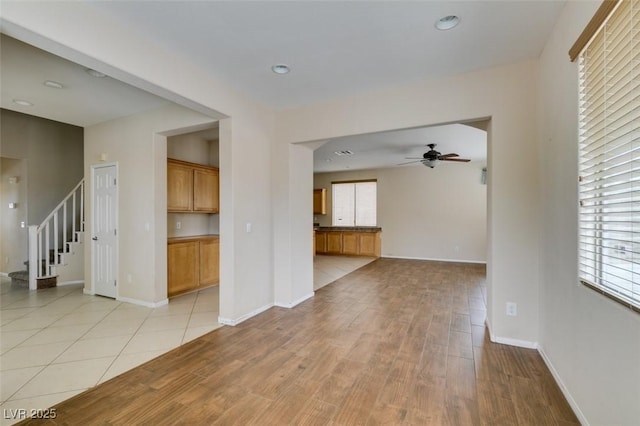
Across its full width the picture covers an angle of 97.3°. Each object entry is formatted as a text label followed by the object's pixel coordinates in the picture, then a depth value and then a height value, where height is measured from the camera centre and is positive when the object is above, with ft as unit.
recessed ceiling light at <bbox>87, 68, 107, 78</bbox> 9.36 +4.62
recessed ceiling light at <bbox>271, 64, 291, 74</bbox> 9.39 +4.82
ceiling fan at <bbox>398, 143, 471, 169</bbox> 18.63 +3.63
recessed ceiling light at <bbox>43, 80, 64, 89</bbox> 10.22 +4.66
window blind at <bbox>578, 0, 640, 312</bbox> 4.28 +0.95
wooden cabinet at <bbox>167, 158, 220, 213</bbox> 15.18 +1.34
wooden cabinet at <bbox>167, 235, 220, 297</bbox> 14.67 -2.96
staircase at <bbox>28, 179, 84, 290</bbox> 16.10 -2.35
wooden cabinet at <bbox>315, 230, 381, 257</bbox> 28.49 -3.37
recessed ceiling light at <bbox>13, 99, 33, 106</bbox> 11.70 +4.58
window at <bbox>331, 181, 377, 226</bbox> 29.60 +0.84
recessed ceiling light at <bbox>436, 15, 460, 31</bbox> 7.01 +4.80
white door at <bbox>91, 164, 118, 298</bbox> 14.39 -1.02
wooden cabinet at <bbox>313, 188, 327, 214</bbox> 31.40 +1.09
